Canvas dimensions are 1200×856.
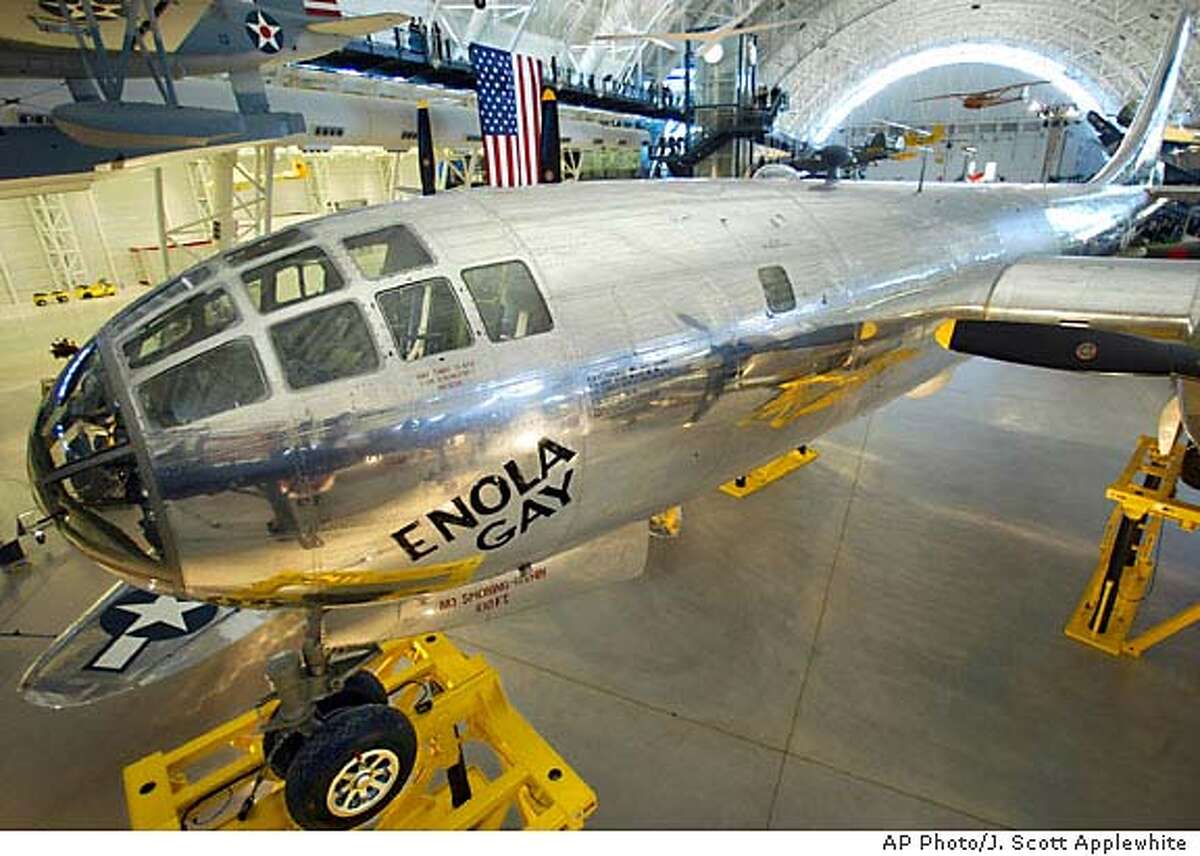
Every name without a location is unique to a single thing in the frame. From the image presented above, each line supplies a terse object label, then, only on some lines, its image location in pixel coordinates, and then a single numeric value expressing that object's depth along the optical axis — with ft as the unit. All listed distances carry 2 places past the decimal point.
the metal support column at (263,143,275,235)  50.21
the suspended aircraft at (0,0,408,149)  35.35
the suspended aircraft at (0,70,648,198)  37.86
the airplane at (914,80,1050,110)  152.85
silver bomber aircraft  12.64
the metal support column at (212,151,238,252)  52.21
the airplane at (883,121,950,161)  77.77
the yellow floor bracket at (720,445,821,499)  37.63
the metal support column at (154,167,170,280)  50.24
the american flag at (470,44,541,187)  44.55
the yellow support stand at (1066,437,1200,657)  23.65
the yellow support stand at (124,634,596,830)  16.14
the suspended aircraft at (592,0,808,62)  91.81
